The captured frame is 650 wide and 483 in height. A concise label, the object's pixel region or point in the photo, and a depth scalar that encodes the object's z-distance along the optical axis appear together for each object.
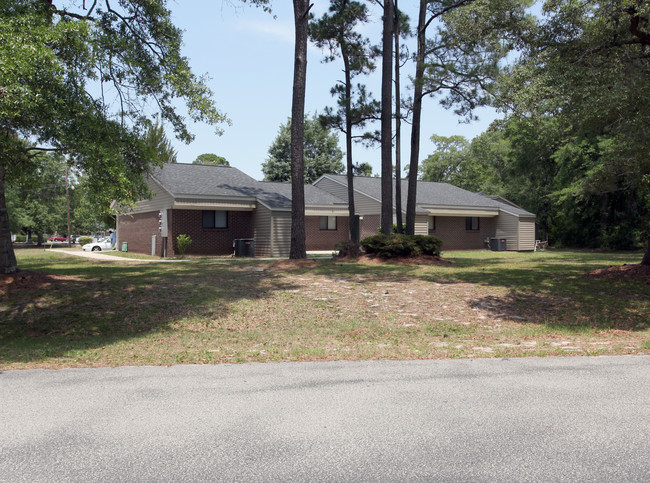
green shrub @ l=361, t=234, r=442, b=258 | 18.92
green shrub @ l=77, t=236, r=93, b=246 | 51.60
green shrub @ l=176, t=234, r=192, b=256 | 25.98
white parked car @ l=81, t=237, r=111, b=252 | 36.09
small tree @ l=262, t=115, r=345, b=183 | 54.66
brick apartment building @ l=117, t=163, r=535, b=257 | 26.92
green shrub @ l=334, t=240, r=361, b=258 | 19.61
